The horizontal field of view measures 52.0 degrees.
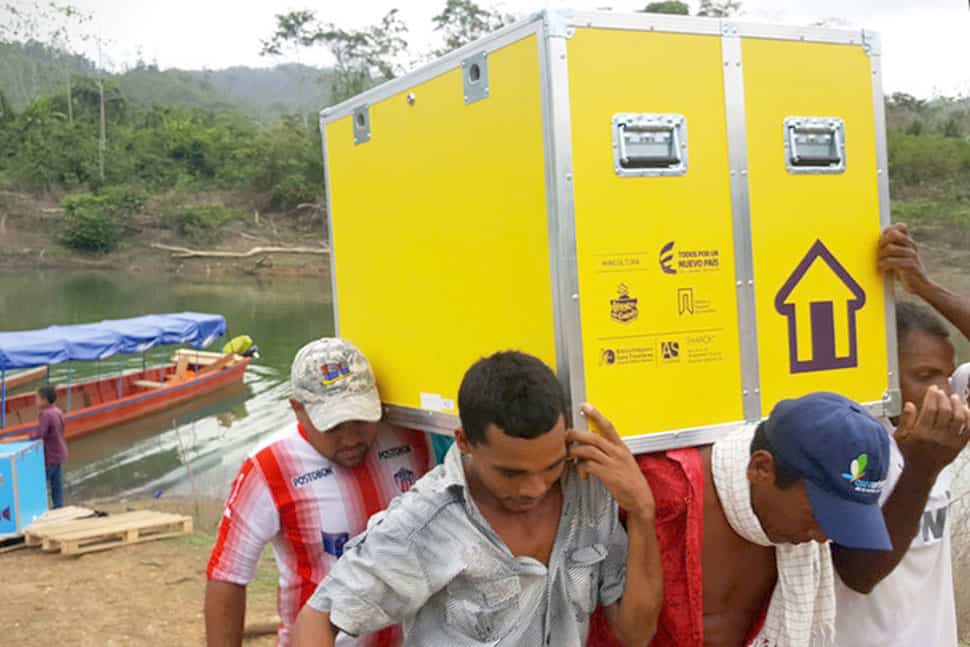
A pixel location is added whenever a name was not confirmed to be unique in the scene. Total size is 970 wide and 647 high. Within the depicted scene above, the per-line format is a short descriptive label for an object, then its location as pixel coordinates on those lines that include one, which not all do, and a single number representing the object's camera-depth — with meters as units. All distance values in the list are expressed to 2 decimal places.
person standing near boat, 13.18
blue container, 10.71
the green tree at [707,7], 37.31
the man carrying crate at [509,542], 1.94
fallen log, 40.53
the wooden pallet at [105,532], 10.09
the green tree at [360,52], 59.44
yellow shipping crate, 2.14
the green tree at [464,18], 56.28
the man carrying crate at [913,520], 2.37
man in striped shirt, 2.70
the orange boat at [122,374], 18.20
